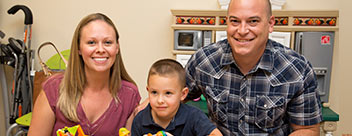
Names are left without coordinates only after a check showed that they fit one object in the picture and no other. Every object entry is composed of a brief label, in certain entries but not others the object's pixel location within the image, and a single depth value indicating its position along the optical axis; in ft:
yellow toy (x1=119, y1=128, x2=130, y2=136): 4.43
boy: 4.51
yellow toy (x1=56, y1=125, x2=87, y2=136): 4.41
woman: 5.07
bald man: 4.99
